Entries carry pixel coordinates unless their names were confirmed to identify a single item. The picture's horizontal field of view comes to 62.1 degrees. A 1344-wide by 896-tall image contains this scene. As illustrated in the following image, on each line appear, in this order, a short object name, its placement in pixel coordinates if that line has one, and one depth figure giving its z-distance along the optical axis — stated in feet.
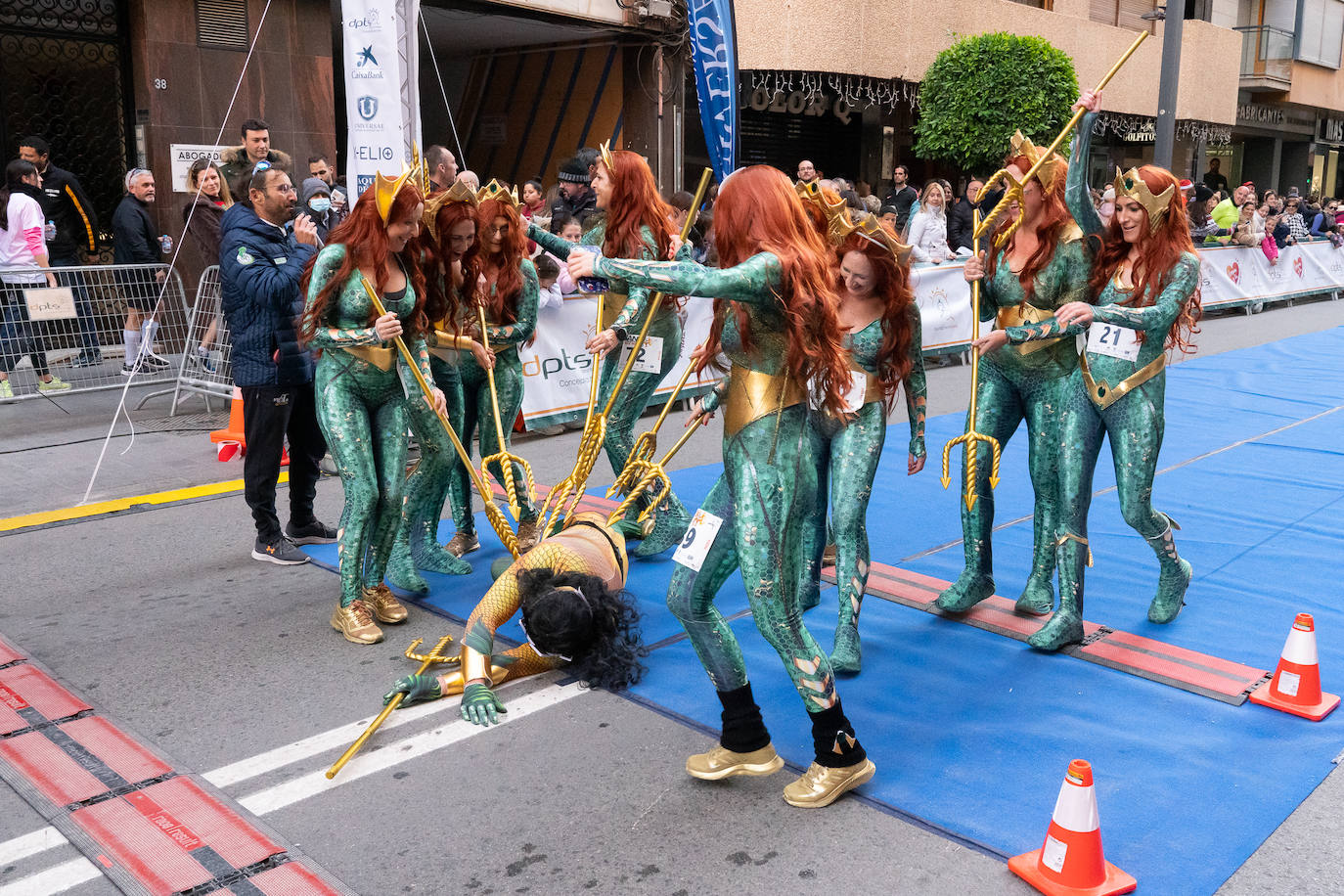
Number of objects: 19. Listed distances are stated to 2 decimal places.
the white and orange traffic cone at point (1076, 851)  9.37
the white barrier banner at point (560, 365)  28.84
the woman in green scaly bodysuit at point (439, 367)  16.78
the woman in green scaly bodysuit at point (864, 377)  13.94
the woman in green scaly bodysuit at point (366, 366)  15.16
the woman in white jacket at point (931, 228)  42.63
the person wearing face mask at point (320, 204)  24.07
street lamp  36.94
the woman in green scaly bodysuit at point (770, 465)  10.46
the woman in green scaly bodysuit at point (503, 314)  18.08
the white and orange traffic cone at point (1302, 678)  13.08
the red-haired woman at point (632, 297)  17.75
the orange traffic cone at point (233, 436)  24.91
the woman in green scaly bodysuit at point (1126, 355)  14.80
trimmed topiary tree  52.26
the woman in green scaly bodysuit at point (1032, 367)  15.10
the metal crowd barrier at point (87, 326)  27.45
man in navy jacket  17.02
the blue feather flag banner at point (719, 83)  28.32
